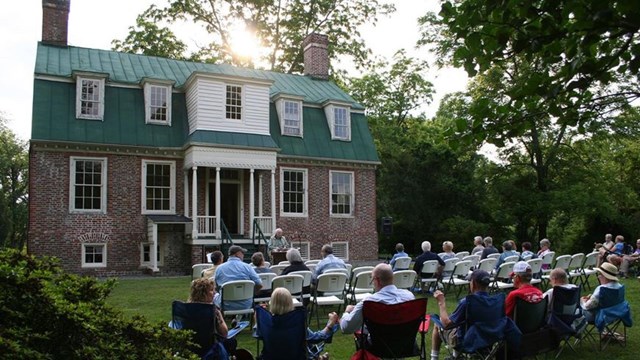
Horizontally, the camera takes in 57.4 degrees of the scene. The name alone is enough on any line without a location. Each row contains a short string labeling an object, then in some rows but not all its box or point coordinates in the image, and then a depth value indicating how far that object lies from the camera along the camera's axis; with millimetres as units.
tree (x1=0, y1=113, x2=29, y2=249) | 39000
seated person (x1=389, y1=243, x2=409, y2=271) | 11438
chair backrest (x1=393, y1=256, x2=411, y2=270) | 11305
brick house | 17828
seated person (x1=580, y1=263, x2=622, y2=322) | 7086
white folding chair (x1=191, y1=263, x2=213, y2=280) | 10625
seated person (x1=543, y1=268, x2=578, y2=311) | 6527
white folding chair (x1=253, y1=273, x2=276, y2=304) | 8727
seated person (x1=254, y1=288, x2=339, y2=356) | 5137
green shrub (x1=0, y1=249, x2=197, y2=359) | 3316
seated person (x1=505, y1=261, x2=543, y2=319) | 5957
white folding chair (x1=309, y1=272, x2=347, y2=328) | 8719
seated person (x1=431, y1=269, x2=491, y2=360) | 5574
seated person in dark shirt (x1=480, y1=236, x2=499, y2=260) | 12367
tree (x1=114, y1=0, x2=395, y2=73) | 30375
